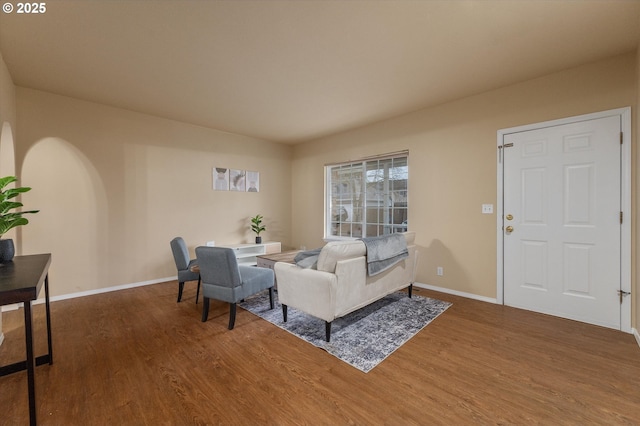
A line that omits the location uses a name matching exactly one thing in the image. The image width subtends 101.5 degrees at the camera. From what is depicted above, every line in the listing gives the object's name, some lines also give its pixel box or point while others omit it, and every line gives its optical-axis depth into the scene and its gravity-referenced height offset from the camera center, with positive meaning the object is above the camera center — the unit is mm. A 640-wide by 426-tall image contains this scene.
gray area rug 2176 -1177
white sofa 2285 -697
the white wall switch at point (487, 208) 3296 -12
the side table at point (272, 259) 3600 -681
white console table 4910 -784
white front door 2582 -145
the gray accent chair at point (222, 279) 2545 -689
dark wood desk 1175 -344
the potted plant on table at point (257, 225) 5340 -296
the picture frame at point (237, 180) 5105 +617
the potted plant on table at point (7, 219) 1685 -34
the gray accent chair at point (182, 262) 3262 -638
